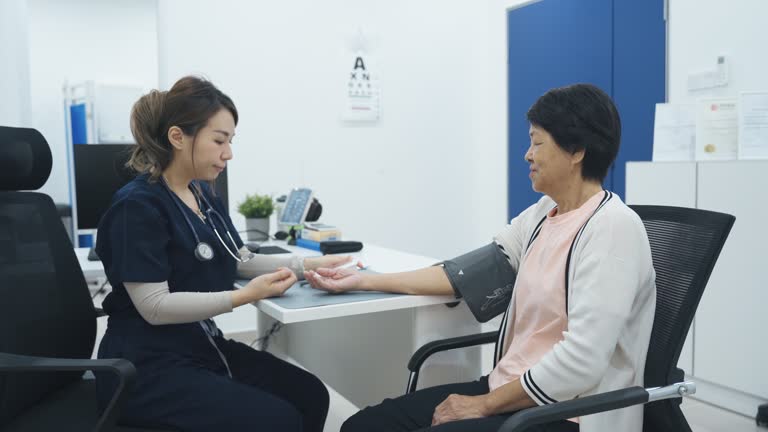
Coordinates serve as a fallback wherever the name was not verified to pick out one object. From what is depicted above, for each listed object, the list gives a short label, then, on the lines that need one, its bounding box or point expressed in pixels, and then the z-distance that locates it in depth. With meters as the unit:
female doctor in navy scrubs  1.44
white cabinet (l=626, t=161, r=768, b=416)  2.65
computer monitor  2.55
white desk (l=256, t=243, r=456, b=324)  1.52
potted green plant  2.90
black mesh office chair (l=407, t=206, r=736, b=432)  1.16
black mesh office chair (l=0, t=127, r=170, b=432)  1.50
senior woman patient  1.27
